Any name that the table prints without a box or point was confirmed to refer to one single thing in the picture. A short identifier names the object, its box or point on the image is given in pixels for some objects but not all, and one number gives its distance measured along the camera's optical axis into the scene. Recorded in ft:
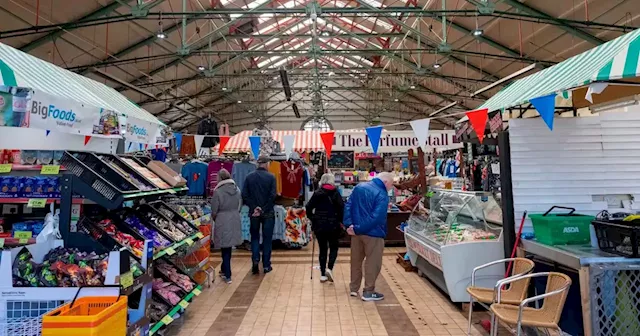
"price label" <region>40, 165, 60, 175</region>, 9.95
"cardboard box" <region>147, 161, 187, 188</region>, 14.71
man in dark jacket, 19.63
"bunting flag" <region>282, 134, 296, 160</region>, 26.62
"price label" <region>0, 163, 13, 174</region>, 10.06
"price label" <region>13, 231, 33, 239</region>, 9.57
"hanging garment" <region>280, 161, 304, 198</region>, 27.12
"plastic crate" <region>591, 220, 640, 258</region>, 8.80
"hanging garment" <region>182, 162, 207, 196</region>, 26.43
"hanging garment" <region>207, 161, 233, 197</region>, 26.50
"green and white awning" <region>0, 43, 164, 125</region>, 8.28
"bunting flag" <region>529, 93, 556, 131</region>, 11.08
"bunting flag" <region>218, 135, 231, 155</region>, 30.55
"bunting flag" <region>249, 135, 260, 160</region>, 26.84
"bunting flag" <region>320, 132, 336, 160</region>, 26.12
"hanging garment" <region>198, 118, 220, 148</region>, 33.81
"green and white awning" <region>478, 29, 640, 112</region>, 8.43
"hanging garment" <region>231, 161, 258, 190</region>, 26.63
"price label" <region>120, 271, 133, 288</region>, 8.86
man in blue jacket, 15.44
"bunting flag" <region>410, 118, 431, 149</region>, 19.22
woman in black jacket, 18.12
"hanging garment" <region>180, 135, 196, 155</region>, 31.01
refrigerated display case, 13.83
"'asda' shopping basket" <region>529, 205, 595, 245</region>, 10.78
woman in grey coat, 17.87
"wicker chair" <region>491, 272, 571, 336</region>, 8.75
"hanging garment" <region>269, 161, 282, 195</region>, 26.85
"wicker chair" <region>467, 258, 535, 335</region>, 10.56
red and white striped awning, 30.94
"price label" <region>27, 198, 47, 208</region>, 9.60
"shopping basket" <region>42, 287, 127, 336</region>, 7.21
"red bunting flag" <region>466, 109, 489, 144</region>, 14.49
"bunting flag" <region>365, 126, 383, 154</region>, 22.67
